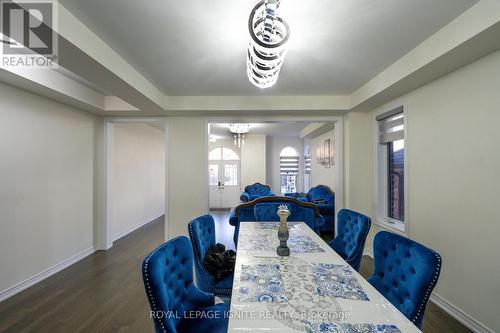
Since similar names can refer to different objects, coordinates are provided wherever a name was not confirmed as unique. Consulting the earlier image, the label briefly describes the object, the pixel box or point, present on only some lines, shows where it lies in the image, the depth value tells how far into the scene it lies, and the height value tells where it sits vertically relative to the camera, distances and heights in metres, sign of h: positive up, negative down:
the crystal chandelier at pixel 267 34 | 1.16 +0.82
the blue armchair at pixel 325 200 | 4.56 -0.80
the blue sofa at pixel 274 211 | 2.81 -0.61
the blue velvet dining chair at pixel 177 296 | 1.00 -0.71
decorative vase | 1.55 -0.51
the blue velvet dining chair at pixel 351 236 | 1.89 -0.68
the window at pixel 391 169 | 2.94 -0.03
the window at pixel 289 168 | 7.98 -0.03
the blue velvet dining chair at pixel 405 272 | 1.08 -0.63
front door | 7.62 -0.62
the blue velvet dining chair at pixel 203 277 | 1.72 -0.93
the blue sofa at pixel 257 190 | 6.34 -0.71
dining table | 0.86 -0.66
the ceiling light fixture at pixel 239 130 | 5.87 +1.11
